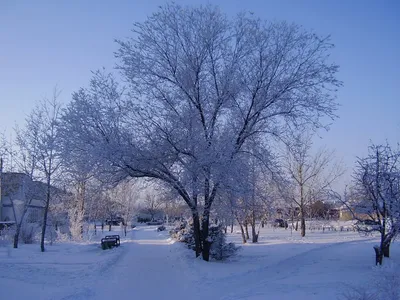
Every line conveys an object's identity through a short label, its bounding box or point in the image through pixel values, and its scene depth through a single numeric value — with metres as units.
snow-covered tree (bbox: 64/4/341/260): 16.45
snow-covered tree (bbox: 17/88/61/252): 23.66
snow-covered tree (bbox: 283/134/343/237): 38.53
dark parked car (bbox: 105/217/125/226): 81.90
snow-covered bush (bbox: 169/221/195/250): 25.09
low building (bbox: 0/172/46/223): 26.33
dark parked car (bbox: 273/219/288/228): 56.46
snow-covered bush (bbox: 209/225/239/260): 19.28
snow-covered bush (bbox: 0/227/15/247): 27.30
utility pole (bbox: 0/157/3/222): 24.57
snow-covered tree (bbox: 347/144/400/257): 13.20
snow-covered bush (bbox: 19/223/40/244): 29.95
